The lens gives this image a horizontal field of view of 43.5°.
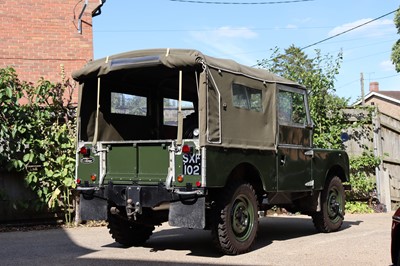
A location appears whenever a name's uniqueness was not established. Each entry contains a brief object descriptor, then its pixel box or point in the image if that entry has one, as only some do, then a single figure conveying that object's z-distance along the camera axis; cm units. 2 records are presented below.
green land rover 650
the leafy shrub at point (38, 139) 970
